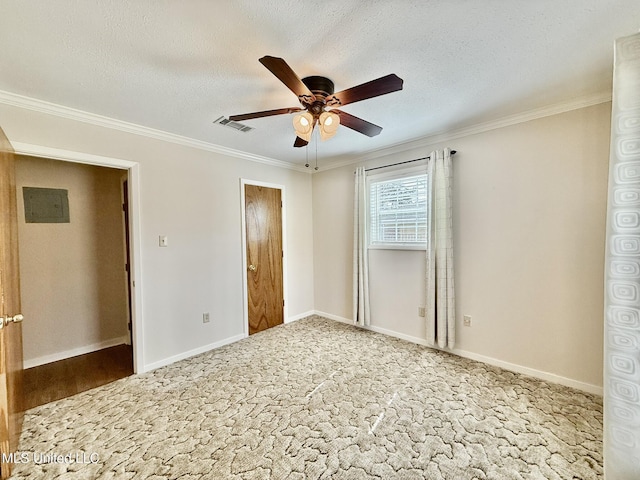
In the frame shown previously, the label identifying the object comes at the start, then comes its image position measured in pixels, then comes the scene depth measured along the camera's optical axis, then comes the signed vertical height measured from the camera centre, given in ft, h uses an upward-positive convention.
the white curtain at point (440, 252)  9.80 -0.86
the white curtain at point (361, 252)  12.44 -1.02
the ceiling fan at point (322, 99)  4.78 +2.74
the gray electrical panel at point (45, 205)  9.84 +1.12
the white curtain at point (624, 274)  4.25 -0.76
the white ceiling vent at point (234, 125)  8.61 +3.62
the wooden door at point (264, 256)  12.46 -1.23
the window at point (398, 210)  10.96 +0.85
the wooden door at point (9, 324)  5.08 -1.82
